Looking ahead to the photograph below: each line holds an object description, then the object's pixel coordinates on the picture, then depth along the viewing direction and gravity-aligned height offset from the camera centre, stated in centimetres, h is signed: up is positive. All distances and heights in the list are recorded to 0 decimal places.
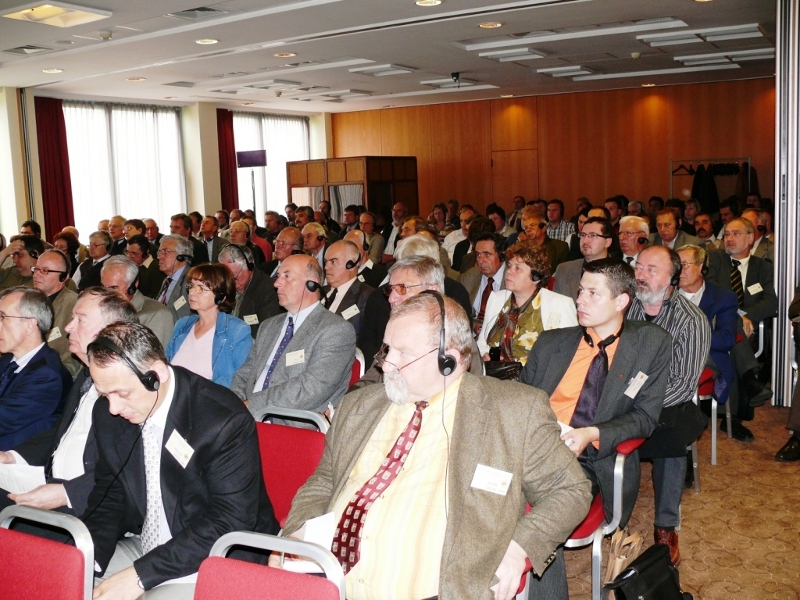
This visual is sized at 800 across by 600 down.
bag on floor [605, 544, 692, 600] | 243 -125
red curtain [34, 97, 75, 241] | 1216 +99
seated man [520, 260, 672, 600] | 290 -70
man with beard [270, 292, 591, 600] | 192 -73
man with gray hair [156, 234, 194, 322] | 605 -36
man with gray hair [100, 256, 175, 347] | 453 -45
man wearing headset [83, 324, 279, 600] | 210 -71
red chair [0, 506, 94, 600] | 178 -81
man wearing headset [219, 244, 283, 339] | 537 -52
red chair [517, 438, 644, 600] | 262 -116
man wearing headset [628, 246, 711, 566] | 335 -99
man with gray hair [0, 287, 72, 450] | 316 -62
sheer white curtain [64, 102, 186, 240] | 1297 +108
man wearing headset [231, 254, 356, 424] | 356 -68
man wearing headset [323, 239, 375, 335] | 484 -45
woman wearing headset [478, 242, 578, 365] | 404 -57
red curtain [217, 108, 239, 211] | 1505 +110
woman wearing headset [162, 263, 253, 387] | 402 -62
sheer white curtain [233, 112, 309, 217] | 1569 +149
